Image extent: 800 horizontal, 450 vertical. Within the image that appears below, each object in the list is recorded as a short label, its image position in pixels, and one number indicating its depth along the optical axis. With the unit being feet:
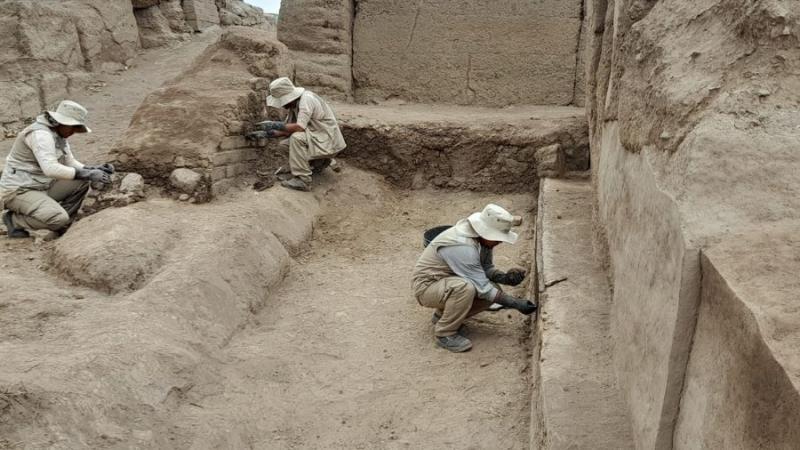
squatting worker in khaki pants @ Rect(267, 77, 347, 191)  18.99
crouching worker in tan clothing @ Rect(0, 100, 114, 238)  15.48
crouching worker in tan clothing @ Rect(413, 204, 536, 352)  12.32
